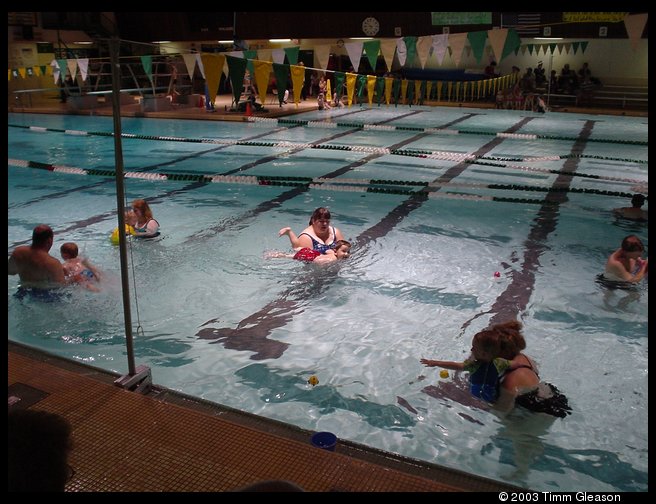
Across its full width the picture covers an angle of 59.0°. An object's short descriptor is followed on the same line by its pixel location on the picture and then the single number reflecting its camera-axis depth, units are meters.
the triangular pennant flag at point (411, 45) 13.94
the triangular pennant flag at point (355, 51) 13.73
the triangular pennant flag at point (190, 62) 13.07
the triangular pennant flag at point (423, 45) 13.80
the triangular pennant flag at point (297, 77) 12.04
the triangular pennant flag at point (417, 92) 25.45
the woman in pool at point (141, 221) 7.66
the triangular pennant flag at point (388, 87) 17.84
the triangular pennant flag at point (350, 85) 15.59
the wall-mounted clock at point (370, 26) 26.56
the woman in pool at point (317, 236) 6.83
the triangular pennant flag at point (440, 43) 13.59
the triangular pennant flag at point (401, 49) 13.79
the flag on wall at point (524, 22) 22.95
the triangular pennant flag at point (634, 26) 11.77
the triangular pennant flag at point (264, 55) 12.94
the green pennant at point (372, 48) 14.01
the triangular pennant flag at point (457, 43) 13.99
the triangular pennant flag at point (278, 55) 12.77
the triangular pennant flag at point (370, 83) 16.18
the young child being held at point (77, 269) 5.95
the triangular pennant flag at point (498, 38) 12.69
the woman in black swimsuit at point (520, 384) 3.76
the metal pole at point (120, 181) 3.04
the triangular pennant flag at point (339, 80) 15.17
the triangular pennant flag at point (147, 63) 13.44
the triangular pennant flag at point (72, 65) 17.67
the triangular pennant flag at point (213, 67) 10.13
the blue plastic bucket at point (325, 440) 3.02
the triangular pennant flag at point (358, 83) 16.04
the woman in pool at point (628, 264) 5.79
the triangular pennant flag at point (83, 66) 15.45
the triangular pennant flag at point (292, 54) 12.64
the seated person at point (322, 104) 23.56
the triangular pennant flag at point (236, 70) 9.95
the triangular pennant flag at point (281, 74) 11.67
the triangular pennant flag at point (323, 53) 13.30
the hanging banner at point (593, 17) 21.34
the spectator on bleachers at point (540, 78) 25.03
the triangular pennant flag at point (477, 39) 13.64
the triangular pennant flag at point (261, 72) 11.46
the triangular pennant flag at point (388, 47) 13.92
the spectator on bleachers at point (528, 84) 24.23
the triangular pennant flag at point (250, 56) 11.34
